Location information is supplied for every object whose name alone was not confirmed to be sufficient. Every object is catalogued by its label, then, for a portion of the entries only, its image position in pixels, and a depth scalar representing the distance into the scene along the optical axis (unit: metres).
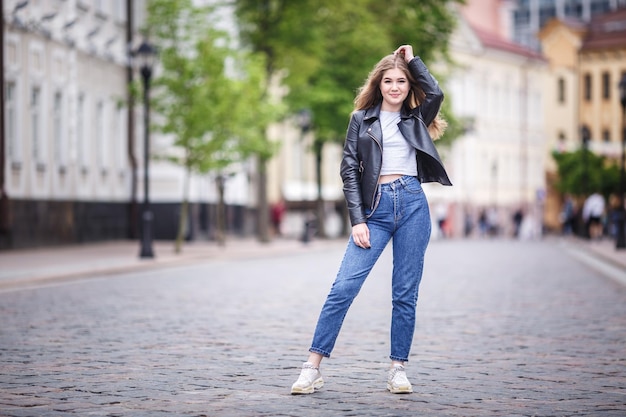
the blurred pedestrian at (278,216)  62.73
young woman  8.68
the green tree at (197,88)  33.88
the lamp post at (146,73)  30.16
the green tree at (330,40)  44.38
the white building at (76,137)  33.72
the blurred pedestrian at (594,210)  49.41
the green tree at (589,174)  83.44
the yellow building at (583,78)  101.69
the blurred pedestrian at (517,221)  76.06
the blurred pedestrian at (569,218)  65.00
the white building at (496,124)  86.94
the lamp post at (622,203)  37.38
